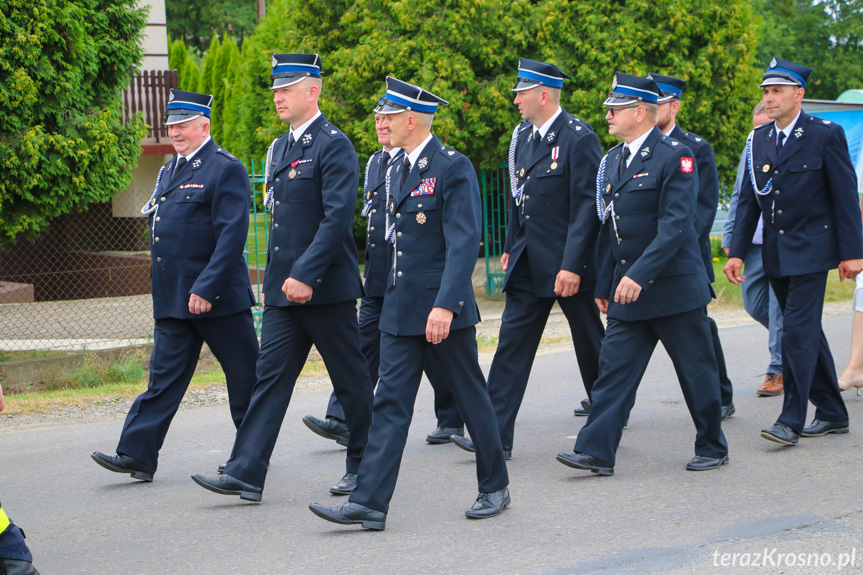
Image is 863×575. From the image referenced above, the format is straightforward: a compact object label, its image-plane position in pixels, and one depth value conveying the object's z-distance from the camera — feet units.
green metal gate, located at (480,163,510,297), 47.50
